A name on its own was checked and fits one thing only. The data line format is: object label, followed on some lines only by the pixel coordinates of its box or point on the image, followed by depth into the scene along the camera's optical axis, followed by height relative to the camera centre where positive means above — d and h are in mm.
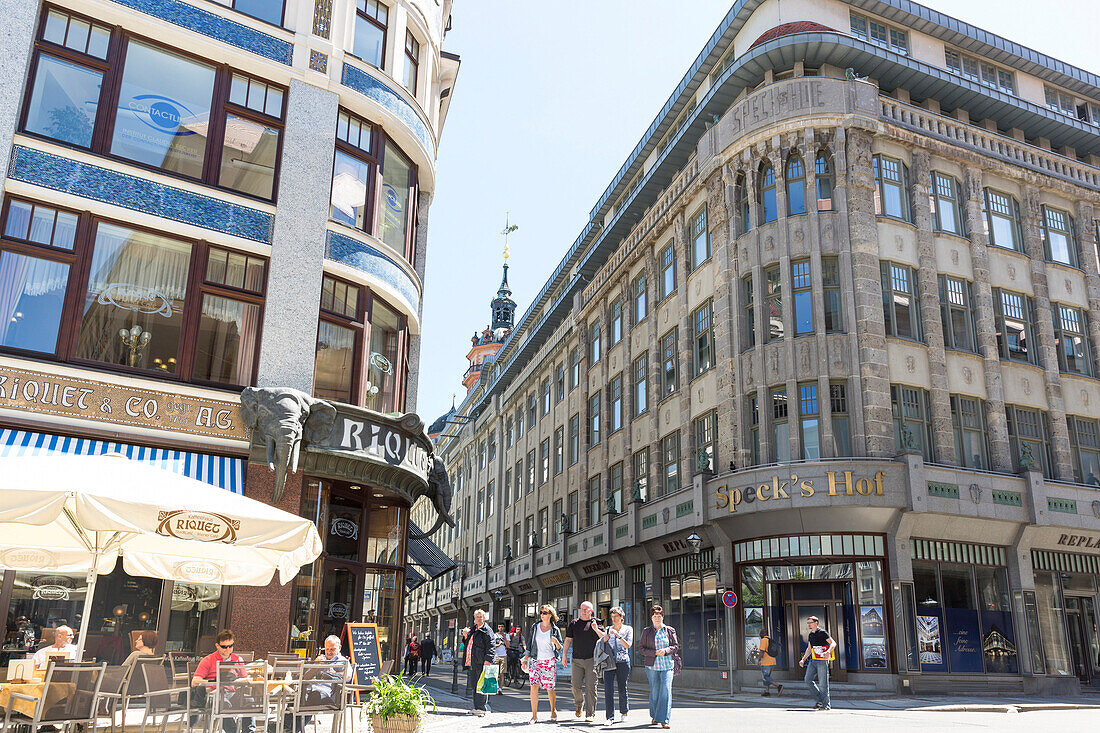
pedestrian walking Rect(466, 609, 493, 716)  16141 -460
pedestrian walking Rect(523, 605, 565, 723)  14164 -436
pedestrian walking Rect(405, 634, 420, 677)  35031 -1106
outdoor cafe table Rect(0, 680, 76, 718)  9188 -748
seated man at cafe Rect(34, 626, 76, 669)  10519 -346
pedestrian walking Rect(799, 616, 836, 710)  17375 -558
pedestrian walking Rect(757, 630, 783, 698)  22469 -786
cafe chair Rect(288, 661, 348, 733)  9977 -726
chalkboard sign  15453 -457
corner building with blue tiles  14609 +5949
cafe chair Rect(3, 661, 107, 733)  9055 -792
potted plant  9734 -892
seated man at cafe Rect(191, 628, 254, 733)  10328 -512
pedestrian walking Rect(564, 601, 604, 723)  14344 -305
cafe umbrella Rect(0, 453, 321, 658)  8531 +968
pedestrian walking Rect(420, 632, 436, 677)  33062 -866
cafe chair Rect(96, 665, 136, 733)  9836 -733
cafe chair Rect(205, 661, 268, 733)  9453 -761
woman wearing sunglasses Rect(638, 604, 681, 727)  13039 -484
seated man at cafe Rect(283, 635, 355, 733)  10031 -605
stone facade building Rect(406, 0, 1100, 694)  24781 +8304
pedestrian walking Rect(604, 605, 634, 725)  14297 -407
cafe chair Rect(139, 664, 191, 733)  9875 -789
